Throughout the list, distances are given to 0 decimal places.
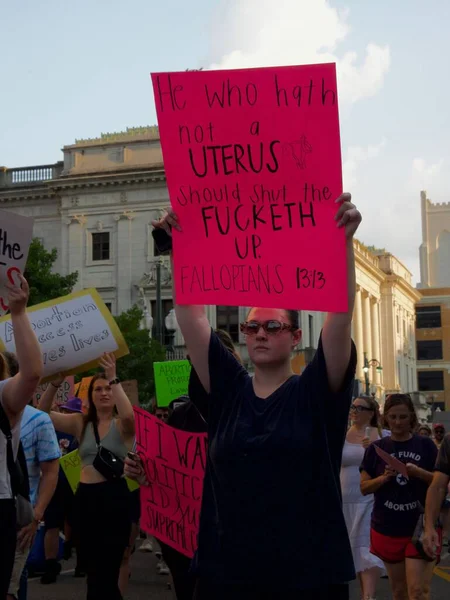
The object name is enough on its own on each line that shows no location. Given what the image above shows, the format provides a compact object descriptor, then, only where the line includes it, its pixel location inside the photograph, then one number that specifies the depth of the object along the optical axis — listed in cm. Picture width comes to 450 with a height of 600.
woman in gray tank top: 714
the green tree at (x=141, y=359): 3681
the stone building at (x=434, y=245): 12781
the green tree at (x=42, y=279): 3603
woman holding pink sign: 375
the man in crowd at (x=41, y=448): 639
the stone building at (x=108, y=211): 5019
